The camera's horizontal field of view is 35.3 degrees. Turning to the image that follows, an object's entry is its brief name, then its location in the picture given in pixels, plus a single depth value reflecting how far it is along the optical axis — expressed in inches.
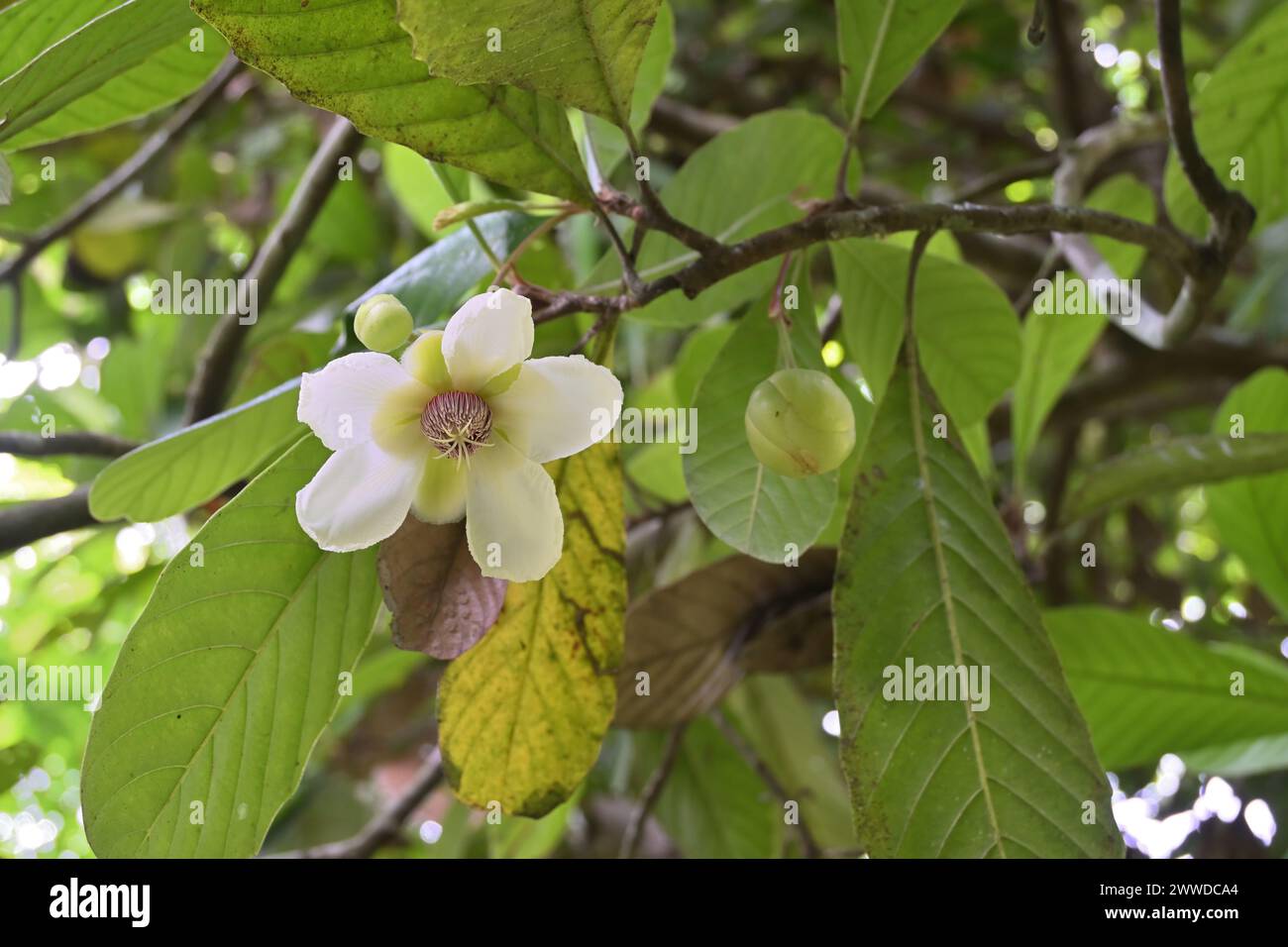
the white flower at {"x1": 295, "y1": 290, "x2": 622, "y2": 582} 17.4
